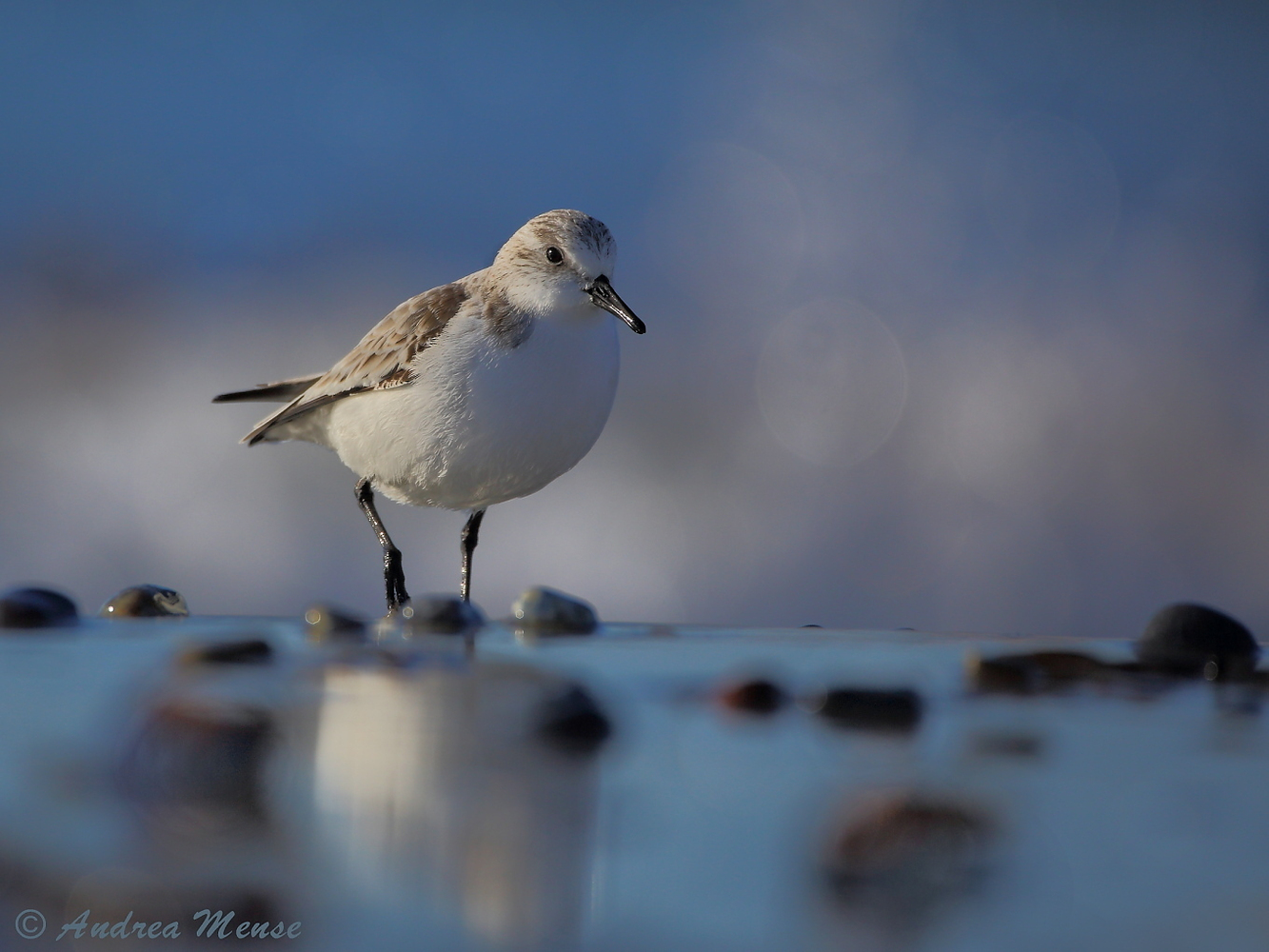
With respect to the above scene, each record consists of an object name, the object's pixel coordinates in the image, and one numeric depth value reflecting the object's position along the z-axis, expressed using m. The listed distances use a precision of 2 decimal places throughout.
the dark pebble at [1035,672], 7.97
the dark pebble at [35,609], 10.57
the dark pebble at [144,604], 12.33
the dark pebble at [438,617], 10.30
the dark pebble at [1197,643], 8.95
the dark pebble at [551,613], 10.95
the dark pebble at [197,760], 4.89
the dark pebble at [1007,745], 5.79
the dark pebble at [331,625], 9.77
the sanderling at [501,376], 12.70
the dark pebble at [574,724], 5.87
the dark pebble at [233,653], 7.71
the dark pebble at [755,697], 6.94
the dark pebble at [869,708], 6.55
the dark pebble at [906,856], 3.85
